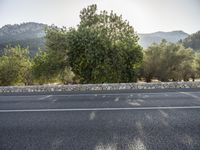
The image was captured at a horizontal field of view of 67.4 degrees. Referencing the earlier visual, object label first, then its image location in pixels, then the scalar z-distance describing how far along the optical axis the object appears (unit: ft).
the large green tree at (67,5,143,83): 45.03
